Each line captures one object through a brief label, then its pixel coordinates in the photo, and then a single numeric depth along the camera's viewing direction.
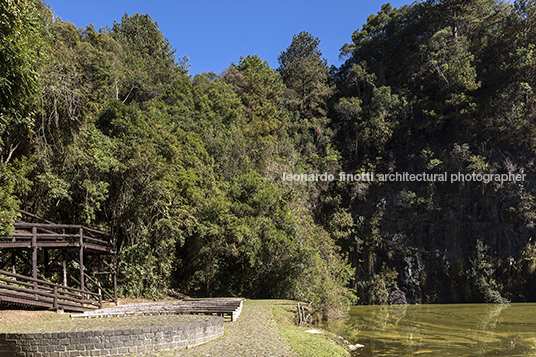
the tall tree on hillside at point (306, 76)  45.56
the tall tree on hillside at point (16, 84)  10.47
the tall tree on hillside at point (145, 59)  30.53
